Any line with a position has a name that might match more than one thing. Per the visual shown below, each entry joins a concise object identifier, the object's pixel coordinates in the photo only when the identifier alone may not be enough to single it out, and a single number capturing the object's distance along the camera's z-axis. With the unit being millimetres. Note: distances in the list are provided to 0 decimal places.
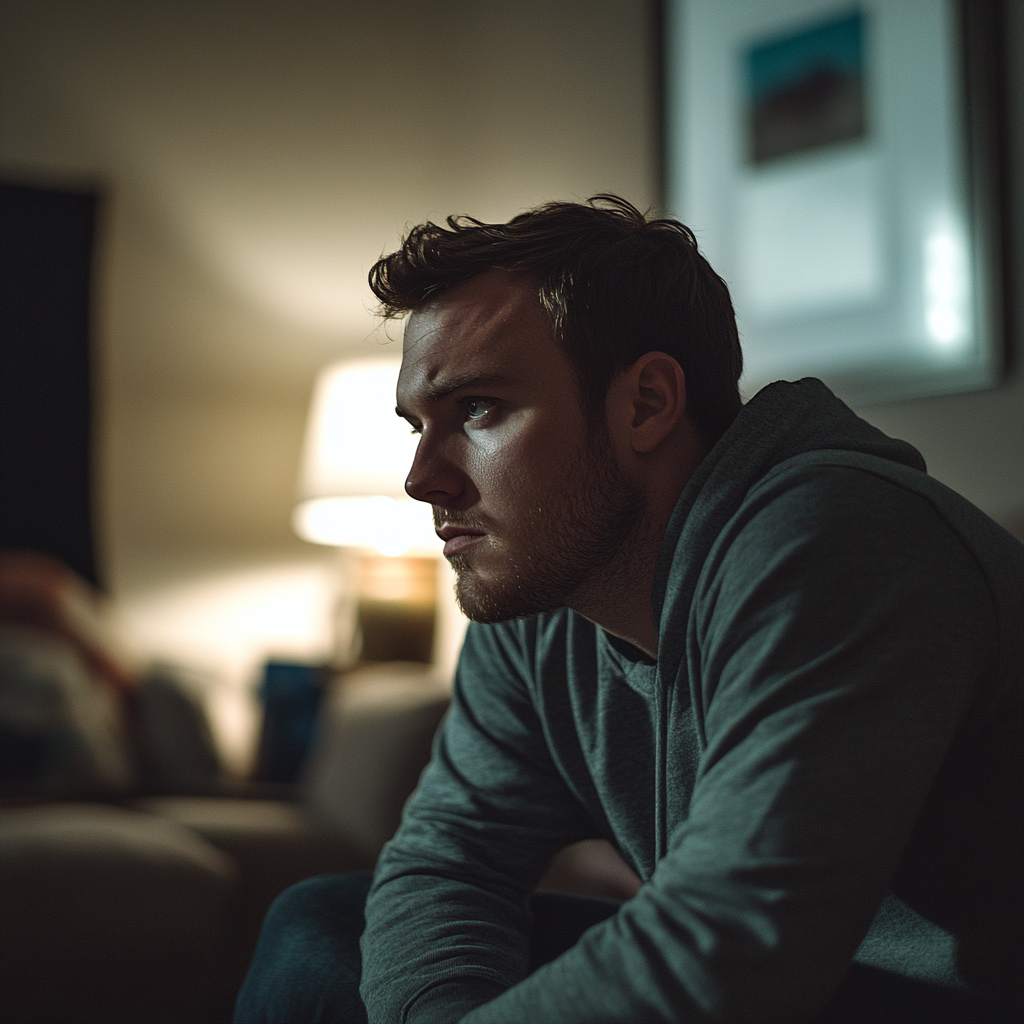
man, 587
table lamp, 2449
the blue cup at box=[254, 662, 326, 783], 2395
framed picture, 1709
